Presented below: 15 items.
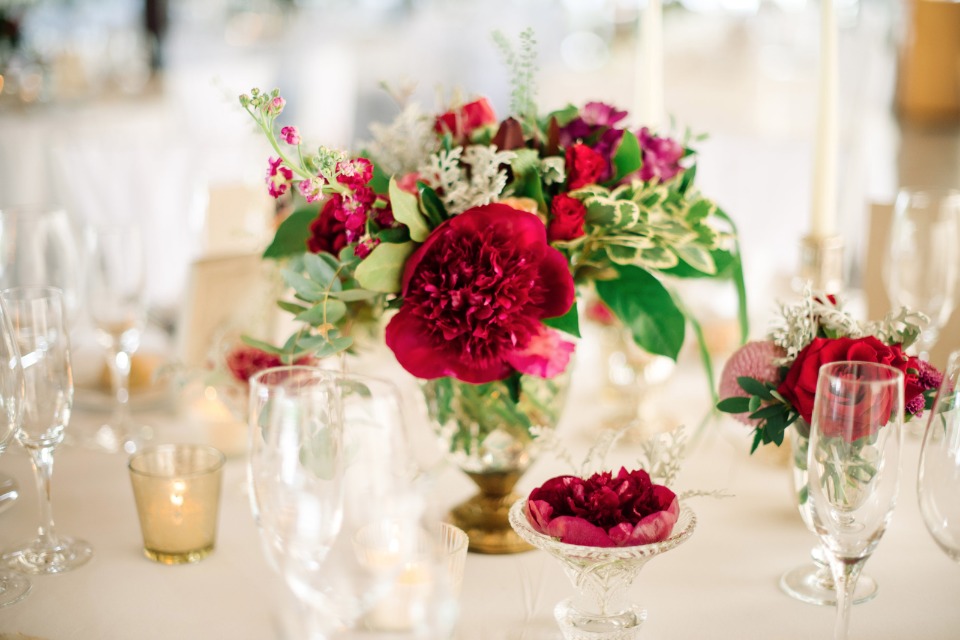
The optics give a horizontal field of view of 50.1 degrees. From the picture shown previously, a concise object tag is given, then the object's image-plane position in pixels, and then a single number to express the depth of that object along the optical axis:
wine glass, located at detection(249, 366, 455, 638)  0.63
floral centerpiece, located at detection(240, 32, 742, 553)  0.84
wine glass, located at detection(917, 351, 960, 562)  0.75
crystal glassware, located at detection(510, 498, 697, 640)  0.76
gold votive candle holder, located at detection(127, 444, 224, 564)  0.93
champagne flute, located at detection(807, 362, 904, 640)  0.72
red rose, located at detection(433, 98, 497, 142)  0.98
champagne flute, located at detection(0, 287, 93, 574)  0.89
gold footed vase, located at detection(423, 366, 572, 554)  0.98
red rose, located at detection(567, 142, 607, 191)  0.93
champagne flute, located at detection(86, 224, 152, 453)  1.25
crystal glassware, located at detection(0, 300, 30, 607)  0.87
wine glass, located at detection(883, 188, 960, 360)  1.26
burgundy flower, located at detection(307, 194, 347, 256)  0.93
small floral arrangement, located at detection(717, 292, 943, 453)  0.84
